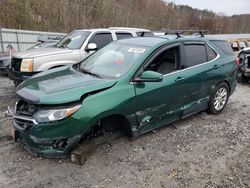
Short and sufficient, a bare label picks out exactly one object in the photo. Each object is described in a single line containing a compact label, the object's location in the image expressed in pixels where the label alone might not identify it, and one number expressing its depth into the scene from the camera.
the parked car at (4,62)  6.48
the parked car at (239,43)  9.92
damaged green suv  2.42
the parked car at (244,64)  6.59
